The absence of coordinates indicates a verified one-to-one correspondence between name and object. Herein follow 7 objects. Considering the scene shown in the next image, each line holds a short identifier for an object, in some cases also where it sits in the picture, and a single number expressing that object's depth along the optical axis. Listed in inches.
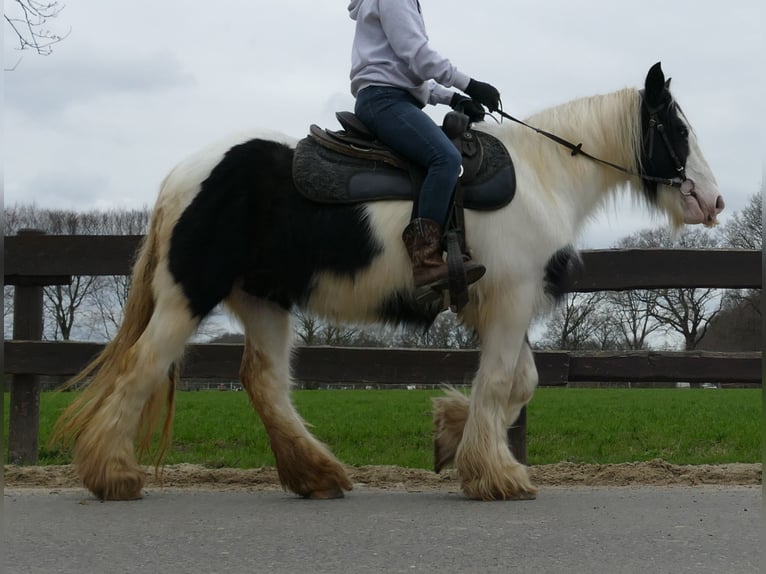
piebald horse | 197.0
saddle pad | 199.0
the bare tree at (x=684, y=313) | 1230.3
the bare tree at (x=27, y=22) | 317.3
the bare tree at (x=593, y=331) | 666.8
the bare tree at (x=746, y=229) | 617.6
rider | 191.6
